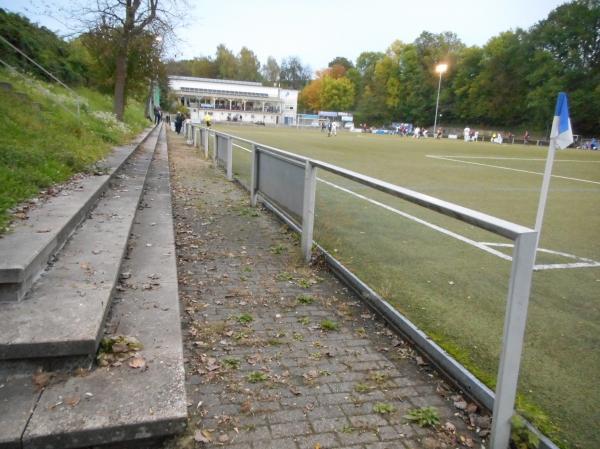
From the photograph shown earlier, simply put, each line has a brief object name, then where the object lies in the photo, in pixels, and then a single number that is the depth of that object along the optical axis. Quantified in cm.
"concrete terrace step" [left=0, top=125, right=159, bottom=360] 271
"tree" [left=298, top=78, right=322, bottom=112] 12825
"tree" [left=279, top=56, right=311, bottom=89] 16662
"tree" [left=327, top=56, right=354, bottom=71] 15812
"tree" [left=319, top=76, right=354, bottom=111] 12288
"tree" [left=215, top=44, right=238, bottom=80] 15412
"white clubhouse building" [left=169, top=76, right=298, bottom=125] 10712
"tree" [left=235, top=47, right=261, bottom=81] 15538
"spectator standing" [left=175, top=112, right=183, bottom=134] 3888
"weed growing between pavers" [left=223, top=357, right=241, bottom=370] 322
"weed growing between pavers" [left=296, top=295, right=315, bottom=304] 446
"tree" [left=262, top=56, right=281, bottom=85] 16600
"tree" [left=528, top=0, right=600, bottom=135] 6538
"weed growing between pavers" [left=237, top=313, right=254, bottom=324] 395
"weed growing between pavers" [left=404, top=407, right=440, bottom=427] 271
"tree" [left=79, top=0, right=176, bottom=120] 2075
